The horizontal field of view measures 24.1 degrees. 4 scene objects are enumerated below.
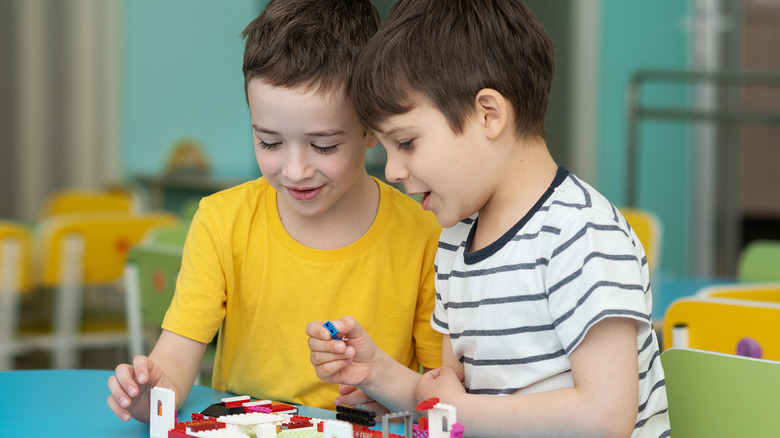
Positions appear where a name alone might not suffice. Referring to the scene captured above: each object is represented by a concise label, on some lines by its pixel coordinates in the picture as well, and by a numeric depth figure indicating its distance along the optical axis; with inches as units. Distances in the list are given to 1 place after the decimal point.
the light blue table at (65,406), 63.5
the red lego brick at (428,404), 57.7
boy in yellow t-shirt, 66.9
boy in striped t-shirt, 59.8
